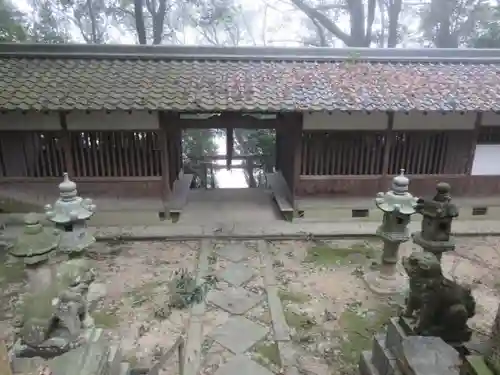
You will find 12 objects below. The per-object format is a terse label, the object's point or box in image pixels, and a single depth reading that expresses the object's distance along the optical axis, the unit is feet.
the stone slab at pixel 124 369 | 17.94
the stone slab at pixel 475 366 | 10.77
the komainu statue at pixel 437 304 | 17.16
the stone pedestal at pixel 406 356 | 14.74
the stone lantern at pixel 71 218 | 24.23
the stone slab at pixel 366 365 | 18.25
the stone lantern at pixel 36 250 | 14.83
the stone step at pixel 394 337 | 17.20
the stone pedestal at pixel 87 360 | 12.49
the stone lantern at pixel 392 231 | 26.89
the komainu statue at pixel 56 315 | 15.37
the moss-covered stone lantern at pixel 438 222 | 21.21
